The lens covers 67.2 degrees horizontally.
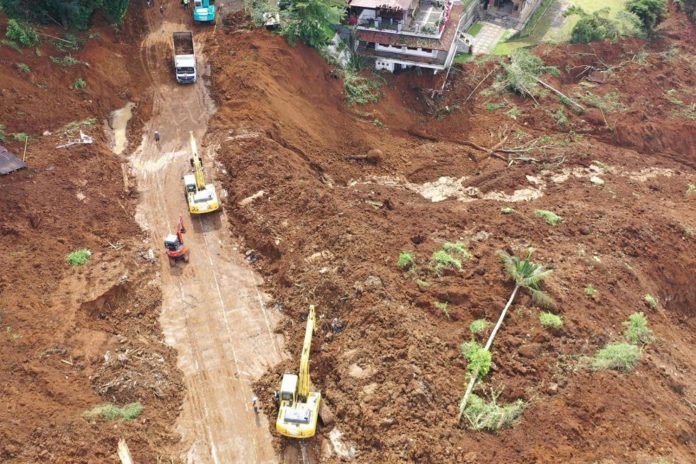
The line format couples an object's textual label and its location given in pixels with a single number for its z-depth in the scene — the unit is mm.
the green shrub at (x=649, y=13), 55281
